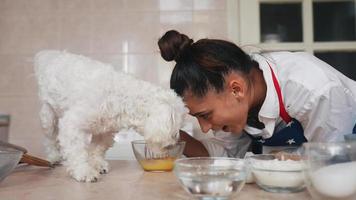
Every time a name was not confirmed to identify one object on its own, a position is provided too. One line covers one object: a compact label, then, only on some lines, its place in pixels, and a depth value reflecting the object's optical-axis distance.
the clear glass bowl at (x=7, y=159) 0.79
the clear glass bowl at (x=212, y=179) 0.65
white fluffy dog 0.97
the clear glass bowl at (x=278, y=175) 0.72
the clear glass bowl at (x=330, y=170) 0.60
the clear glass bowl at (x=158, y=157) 1.06
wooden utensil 0.86
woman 1.09
